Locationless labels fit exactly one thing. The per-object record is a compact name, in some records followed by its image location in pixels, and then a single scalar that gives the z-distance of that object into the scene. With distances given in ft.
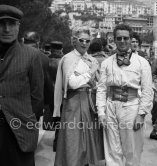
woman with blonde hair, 14.42
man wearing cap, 9.58
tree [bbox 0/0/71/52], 59.41
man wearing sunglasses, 12.96
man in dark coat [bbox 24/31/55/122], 13.35
